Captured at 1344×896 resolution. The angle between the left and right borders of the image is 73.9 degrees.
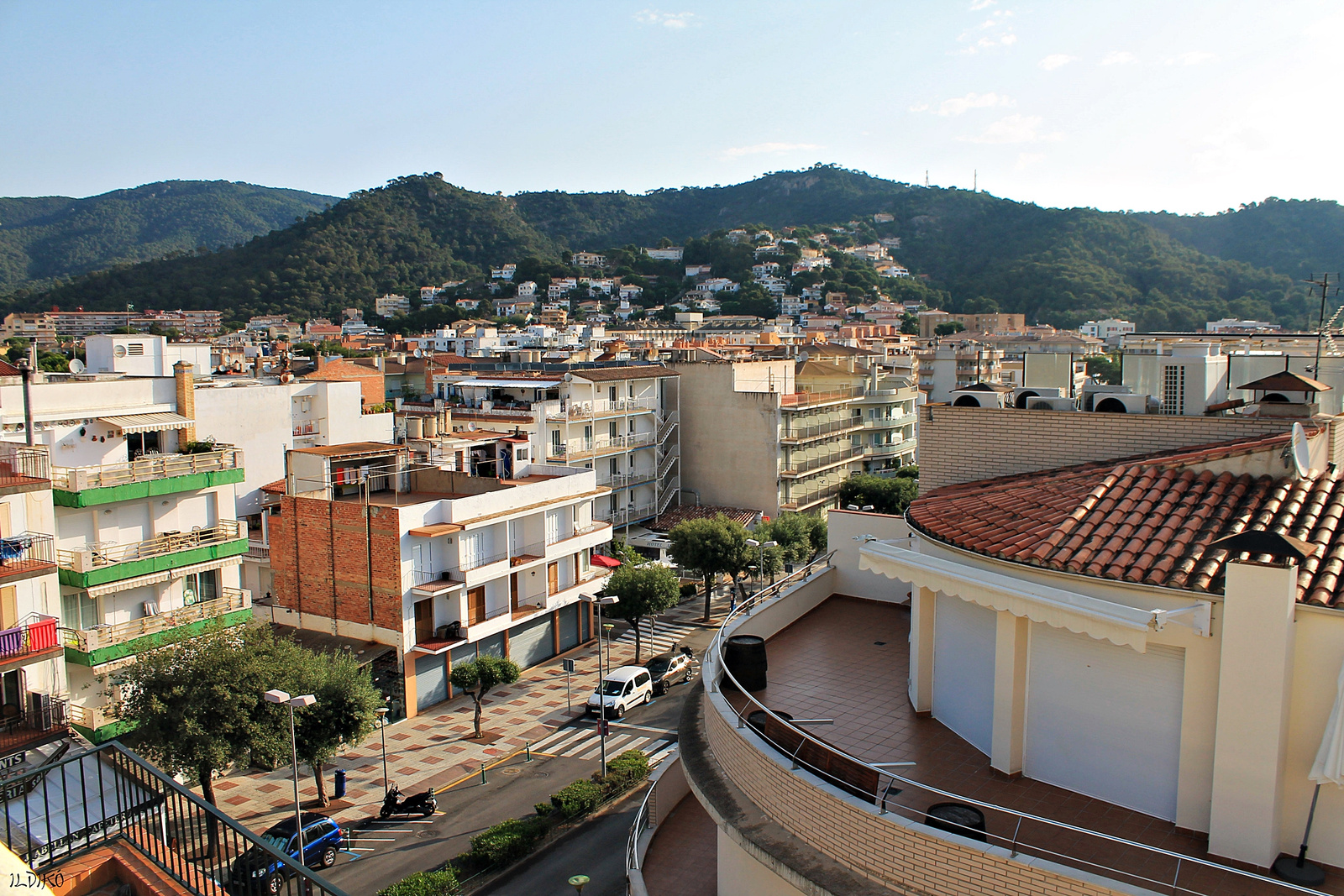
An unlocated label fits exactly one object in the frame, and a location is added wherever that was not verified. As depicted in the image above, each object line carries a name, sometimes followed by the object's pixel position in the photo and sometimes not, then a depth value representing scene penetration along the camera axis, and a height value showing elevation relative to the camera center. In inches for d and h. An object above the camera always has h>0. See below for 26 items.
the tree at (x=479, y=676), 1191.6 -454.3
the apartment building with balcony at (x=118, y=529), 967.0 -224.4
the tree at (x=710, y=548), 1672.0 -399.2
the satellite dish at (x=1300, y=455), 383.9 -53.1
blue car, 842.8 -477.9
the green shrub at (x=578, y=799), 911.7 -476.6
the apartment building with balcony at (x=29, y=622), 855.7 -278.9
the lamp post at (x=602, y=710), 999.9 -421.0
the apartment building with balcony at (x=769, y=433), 2180.1 -251.2
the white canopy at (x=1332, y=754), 292.7 -138.2
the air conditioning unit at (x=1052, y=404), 587.5 -47.3
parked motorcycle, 952.3 -499.1
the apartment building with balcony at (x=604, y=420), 1961.1 -194.3
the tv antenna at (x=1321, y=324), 605.4 +5.4
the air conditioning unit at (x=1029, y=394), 626.5 -45.2
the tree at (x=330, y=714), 920.9 -391.5
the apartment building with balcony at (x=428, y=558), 1224.8 -327.0
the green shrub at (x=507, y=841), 823.1 -473.2
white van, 1222.9 -495.1
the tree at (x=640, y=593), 1459.2 -421.4
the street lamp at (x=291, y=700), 755.8 -311.8
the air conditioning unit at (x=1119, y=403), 562.6 -45.1
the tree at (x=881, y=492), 2123.5 -386.2
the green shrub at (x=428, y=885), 711.7 -441.9
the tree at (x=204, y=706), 836.0 -348.2
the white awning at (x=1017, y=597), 333.4 -108.4
